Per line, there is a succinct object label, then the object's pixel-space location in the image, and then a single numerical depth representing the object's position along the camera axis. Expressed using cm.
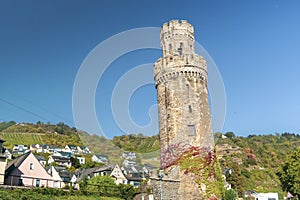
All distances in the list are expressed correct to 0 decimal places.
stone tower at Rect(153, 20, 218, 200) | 2473
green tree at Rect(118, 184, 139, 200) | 2598
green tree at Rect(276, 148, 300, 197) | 3141
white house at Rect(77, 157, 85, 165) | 8172
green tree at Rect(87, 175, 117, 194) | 2467
